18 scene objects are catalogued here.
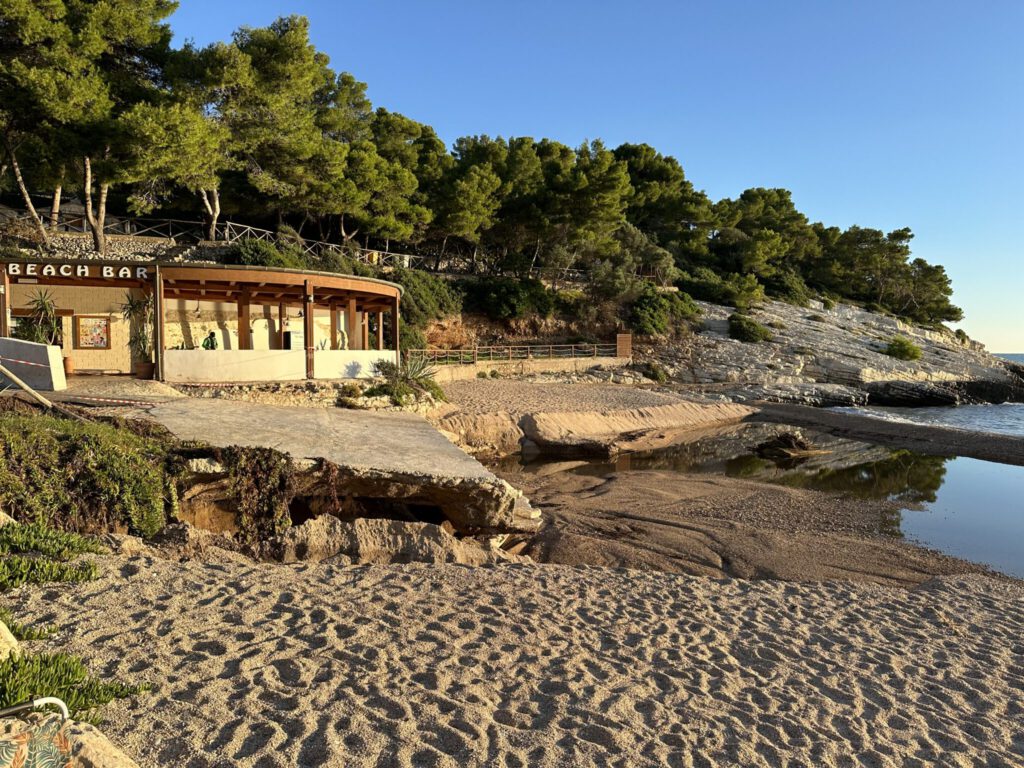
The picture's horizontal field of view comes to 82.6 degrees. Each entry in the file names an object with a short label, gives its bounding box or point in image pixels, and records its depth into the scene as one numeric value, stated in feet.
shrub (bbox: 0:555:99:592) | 14.88
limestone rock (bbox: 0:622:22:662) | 10.64
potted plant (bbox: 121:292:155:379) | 53.67
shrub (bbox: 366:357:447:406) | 53.88
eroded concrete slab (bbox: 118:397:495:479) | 29.01
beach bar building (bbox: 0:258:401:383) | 47.88
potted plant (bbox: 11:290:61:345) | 51.29
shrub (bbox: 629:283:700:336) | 132.67
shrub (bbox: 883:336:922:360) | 141.52
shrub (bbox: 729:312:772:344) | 136.87
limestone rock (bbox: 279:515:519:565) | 23.29
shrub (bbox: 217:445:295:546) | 24.45
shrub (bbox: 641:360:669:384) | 115.65
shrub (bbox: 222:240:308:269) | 94.53
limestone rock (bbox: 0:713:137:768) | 6.96
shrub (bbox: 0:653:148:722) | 9.68
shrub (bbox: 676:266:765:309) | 163.84
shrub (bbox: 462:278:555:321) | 122.42
